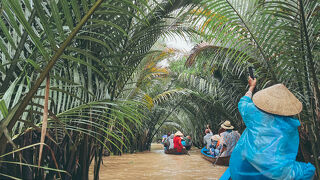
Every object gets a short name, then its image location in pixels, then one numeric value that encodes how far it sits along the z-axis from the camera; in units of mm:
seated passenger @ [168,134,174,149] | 14119
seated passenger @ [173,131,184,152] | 13812
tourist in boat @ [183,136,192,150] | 15849
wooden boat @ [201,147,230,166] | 8470
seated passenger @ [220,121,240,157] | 7984
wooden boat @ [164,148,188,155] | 13892
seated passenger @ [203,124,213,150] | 11273
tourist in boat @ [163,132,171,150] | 14730
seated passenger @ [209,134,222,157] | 9258
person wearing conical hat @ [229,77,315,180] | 2320
